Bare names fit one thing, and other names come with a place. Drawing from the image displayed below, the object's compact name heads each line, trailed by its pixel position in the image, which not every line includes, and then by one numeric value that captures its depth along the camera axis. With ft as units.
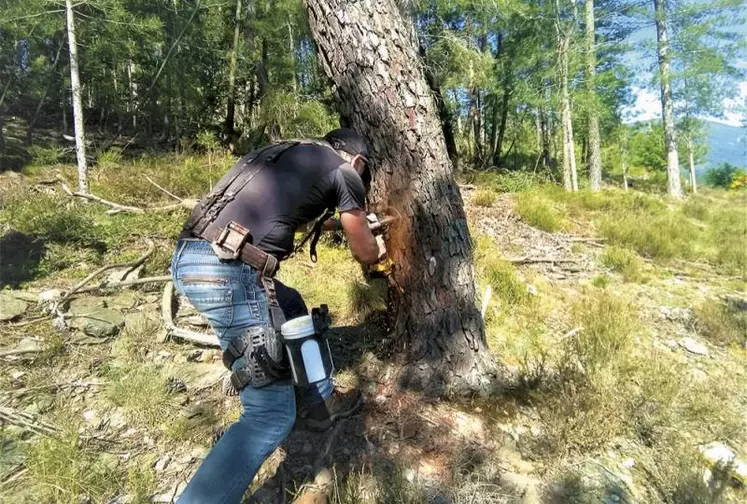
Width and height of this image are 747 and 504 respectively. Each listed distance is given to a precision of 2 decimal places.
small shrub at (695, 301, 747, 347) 11.50
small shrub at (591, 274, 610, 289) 14.56
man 5.71
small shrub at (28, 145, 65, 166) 26.76
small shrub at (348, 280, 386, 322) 11.04
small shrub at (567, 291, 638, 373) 9.13
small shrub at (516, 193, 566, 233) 20.26
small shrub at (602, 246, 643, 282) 15.51
